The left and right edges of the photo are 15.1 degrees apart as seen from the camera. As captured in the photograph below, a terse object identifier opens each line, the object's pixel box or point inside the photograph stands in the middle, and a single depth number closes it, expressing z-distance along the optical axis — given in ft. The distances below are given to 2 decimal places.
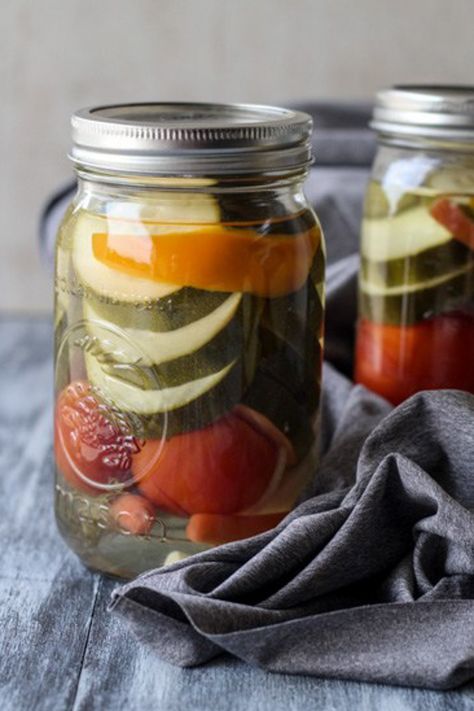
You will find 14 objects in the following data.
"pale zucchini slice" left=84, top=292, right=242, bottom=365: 2.08
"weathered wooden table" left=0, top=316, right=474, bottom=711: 1.94
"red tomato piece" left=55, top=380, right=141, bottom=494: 2.14
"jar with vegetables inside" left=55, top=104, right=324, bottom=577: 2.07
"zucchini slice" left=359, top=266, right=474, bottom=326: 2.43
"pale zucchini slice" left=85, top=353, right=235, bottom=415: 2.10
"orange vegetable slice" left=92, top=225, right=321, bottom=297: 2.06
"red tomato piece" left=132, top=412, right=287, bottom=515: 2.12
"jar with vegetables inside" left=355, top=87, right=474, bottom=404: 2.40
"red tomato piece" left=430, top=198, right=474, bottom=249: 2.40
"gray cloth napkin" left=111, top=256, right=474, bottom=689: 1.97
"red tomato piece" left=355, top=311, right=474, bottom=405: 2.44
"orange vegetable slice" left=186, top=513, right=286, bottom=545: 2.15
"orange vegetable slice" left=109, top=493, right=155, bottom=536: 2.15
